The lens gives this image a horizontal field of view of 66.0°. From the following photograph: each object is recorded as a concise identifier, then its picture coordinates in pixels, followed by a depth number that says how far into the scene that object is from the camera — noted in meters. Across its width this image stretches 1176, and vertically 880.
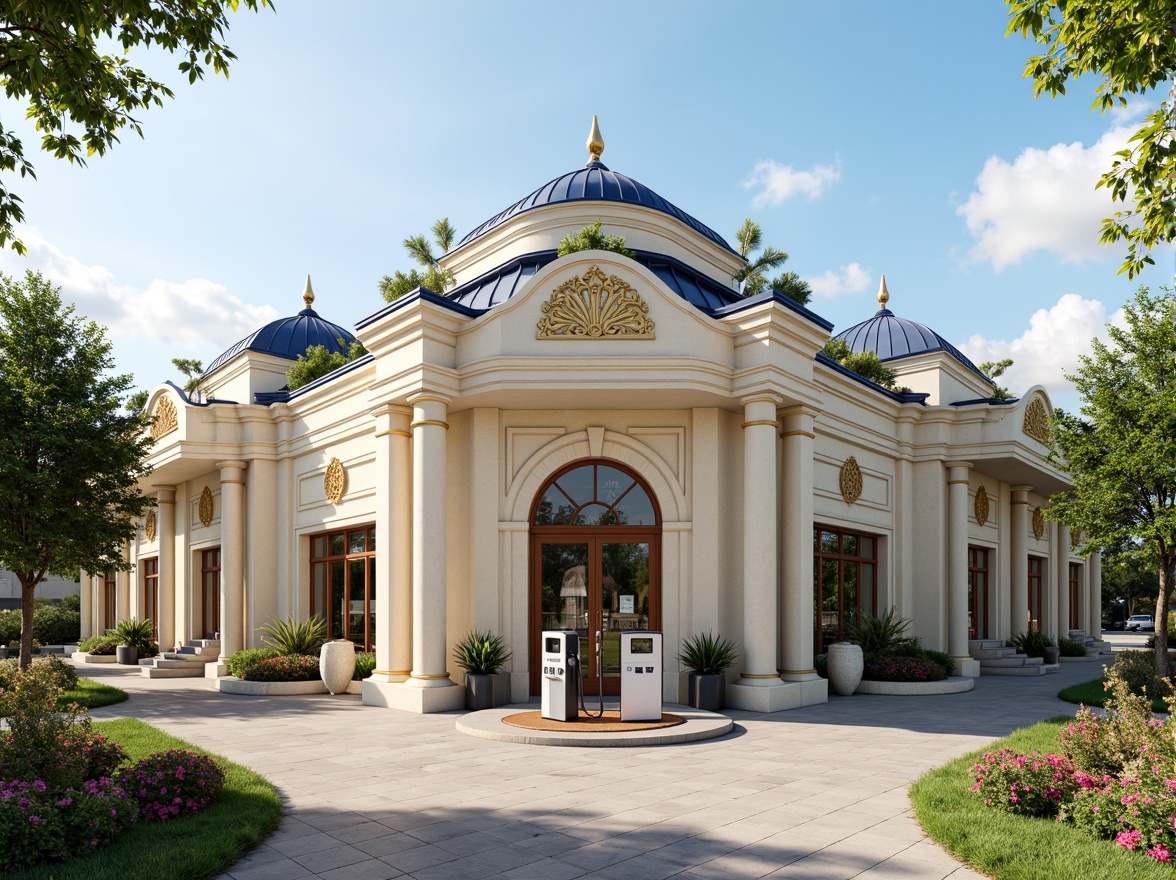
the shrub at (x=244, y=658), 18.50
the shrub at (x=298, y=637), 18.97
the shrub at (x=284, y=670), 18.06
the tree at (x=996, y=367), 42.97
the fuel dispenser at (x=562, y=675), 12.45
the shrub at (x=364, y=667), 17.78
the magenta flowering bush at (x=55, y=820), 6.21
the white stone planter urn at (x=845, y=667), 16.89
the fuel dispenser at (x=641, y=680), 12.51
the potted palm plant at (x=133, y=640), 26.75
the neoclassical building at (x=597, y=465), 14.84
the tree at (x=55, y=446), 17.61
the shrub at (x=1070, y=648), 28.59
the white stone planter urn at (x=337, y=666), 17.48
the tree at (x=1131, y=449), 17.44
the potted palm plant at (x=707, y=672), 14.43
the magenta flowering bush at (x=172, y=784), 7.46
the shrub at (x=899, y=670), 17.59
